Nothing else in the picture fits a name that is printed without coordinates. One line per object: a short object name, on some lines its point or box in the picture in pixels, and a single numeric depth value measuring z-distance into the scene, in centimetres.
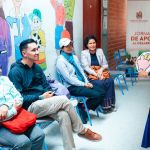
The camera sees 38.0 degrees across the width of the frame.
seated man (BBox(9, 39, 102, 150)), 213
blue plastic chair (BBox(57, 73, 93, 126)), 296
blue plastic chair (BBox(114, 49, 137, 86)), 494
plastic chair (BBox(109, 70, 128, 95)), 437
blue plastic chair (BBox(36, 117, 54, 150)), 212
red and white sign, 555
